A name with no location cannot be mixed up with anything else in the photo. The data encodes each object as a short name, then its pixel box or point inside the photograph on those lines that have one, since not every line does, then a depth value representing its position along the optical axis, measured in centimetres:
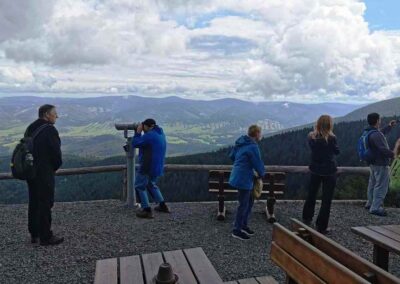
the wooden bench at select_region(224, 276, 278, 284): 333
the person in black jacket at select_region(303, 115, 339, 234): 636
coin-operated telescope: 766
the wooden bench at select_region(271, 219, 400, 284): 215
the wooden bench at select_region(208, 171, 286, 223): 732
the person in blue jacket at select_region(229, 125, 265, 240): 612
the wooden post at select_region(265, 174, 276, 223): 730
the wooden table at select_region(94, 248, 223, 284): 292
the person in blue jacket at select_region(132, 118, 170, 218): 731
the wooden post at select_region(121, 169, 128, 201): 841
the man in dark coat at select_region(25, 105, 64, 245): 554
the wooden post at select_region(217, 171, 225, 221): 738
